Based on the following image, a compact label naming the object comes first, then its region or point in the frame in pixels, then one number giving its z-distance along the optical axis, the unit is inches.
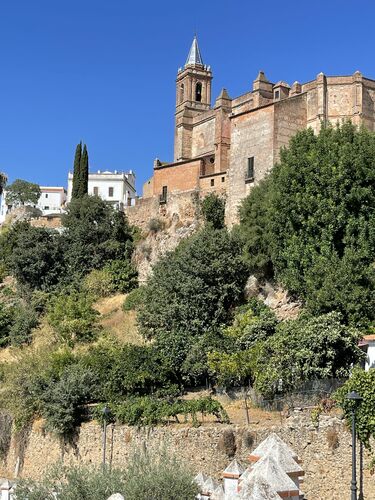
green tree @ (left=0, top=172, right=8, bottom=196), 3652.1
